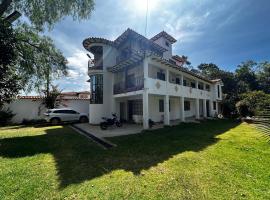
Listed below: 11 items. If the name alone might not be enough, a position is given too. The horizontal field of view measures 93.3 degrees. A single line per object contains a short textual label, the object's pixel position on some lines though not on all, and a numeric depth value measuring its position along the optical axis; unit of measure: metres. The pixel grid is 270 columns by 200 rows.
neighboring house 16.01
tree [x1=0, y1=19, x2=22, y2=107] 6.85
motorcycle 10.65
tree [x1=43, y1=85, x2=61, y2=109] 16.52
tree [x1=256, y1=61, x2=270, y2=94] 30.55
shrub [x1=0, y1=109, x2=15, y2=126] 14.75
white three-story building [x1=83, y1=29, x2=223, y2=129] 12.08
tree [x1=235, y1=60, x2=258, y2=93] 31.40
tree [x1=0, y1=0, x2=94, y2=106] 8.55
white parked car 13.65
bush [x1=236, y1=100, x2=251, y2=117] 17.87
